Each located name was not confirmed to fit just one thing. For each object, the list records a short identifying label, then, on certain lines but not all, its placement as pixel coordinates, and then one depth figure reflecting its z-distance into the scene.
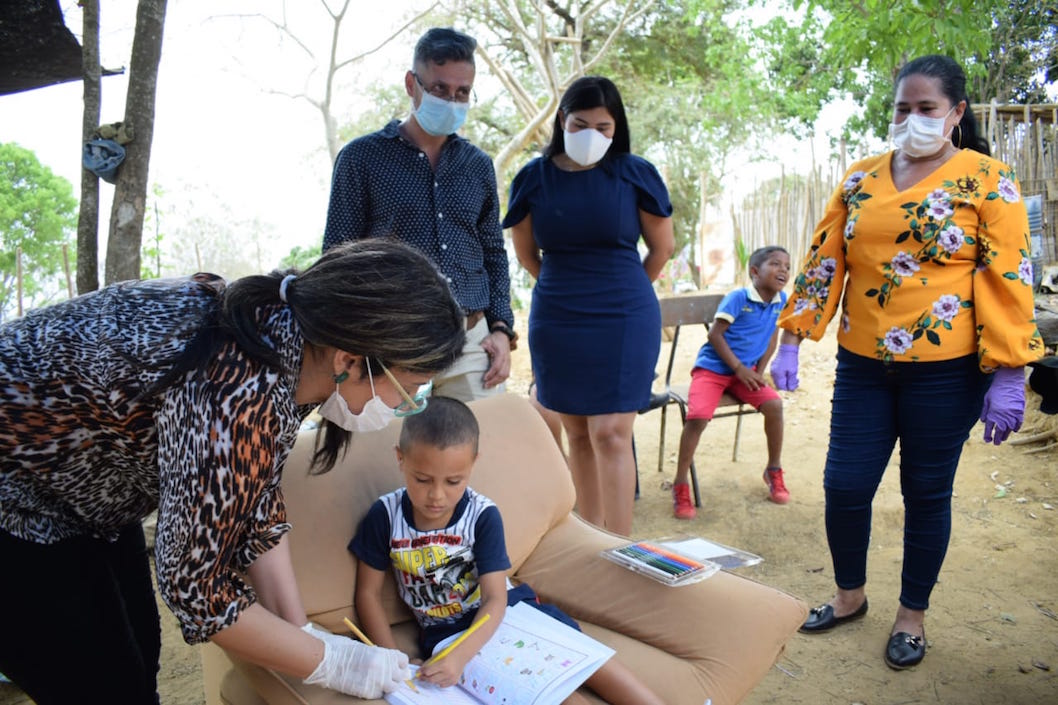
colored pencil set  2.03
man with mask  2.86
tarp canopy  2.87
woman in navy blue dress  3.05
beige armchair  1.94
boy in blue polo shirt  4.36
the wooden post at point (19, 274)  6.18
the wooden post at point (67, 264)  6.32
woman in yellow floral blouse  2.45
